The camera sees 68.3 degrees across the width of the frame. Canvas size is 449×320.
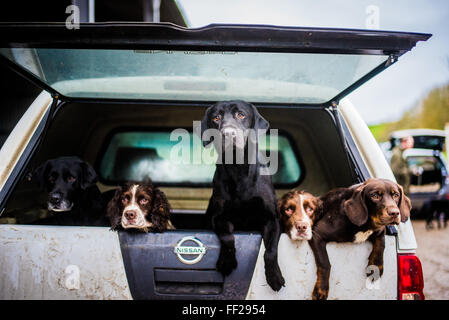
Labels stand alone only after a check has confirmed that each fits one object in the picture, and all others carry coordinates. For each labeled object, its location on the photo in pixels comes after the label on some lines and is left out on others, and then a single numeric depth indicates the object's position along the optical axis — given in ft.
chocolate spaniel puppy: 5.49
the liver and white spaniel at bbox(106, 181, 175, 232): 6.77
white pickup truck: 5.11
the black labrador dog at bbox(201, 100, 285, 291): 7.55
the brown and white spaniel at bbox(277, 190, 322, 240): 7.10
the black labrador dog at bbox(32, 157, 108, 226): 8.48
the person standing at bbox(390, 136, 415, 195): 35.14
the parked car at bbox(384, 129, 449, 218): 33.65
